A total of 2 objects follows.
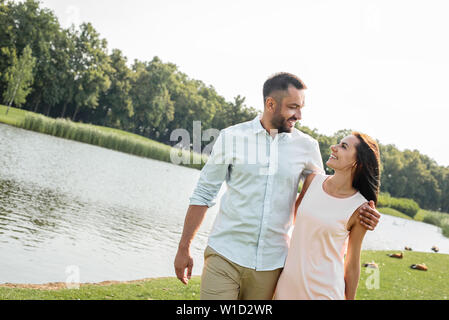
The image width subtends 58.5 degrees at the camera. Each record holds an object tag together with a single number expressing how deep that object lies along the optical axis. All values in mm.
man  2906
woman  2902
